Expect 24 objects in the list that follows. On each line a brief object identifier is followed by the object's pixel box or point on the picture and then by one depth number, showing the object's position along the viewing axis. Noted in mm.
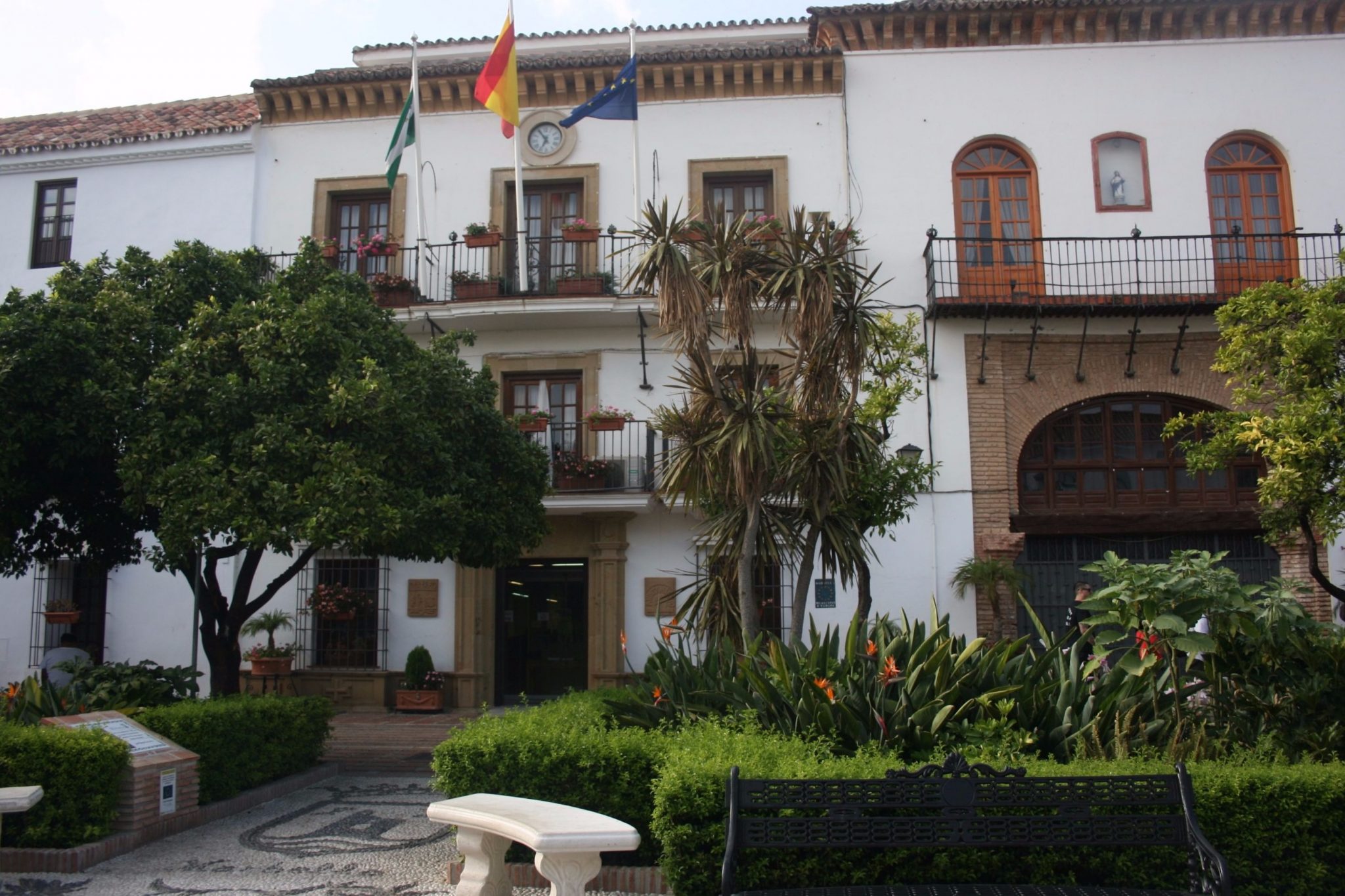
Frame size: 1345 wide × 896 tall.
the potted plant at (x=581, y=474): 15336
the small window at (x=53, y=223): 17484
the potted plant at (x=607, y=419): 15078
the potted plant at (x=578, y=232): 15897
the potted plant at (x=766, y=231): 9109
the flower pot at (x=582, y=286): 15812
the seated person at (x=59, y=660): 9734
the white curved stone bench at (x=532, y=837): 4602
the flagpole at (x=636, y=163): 15672
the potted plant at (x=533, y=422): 15102
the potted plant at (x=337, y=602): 15719
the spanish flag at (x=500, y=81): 15031
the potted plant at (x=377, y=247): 16266
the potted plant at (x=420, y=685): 15352
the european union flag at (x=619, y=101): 14977
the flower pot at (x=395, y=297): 16000
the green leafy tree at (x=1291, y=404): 10766
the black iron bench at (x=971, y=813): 4641
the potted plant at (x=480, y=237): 15938
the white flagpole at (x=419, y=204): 15688
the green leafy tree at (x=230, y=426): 8875
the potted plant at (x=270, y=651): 15492
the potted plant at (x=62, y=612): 16091
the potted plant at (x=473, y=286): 15953
